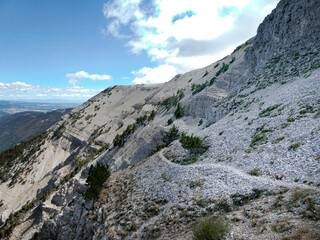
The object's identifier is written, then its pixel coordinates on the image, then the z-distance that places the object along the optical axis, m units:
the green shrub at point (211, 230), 8.41
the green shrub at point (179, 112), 46.31
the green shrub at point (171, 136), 35.94
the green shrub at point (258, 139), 16.38
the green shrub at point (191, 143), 21.02
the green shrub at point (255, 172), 12.99
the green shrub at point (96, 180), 22.52
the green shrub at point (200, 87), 52.00
